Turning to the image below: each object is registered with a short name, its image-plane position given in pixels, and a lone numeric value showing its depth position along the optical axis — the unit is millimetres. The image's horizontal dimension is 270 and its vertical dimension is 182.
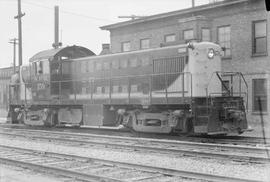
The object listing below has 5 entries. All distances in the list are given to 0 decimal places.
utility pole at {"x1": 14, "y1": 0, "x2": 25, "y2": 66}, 29438
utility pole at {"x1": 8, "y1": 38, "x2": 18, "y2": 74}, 47266
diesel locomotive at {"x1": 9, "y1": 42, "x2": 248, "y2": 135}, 13316
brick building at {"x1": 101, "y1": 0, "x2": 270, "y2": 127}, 20609
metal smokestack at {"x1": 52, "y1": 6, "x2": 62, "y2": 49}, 32094
